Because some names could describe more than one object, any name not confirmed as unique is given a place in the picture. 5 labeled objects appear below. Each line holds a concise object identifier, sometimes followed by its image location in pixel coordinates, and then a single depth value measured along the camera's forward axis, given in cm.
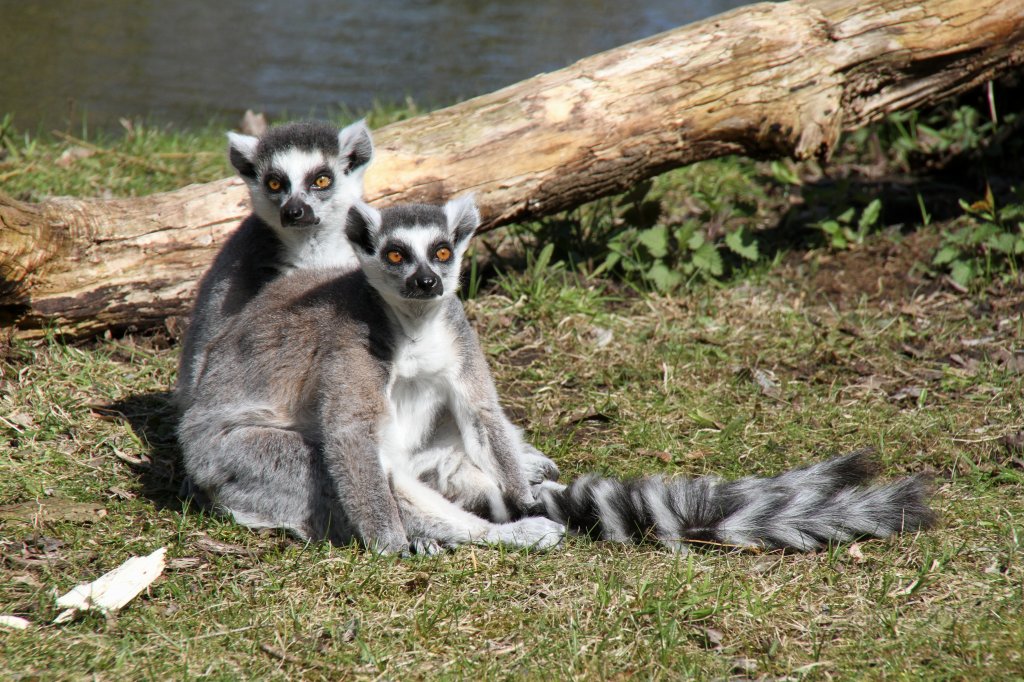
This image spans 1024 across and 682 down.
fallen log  941
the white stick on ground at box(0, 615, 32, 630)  564
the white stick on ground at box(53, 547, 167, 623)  579
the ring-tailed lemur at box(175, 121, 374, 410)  804
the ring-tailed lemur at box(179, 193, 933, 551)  651
